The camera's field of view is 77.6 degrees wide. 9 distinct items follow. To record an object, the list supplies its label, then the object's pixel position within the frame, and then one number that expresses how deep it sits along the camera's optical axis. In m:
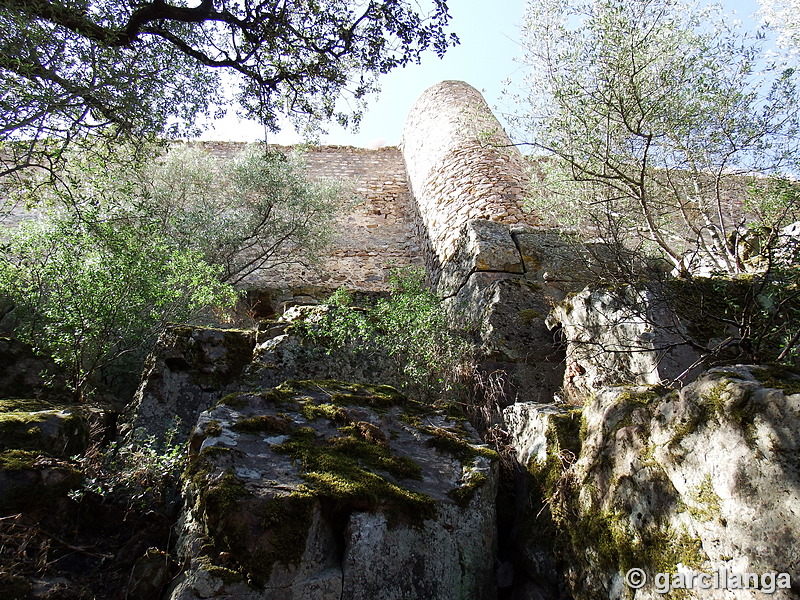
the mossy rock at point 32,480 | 2.33
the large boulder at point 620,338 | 3.10
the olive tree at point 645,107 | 5.00
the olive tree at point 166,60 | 3.88
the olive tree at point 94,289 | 4.04
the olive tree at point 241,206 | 8.08
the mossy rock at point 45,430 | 2.71
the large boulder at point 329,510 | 1.95
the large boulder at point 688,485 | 1.54
